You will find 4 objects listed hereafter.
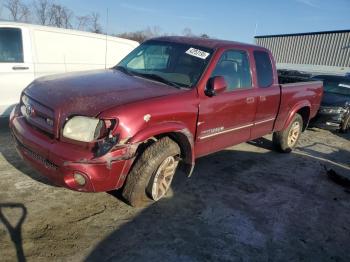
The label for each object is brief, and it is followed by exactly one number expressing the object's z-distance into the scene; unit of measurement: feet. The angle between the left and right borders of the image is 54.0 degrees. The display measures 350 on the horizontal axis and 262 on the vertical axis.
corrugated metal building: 72.64
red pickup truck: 10.64
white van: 19.84
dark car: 27.63
